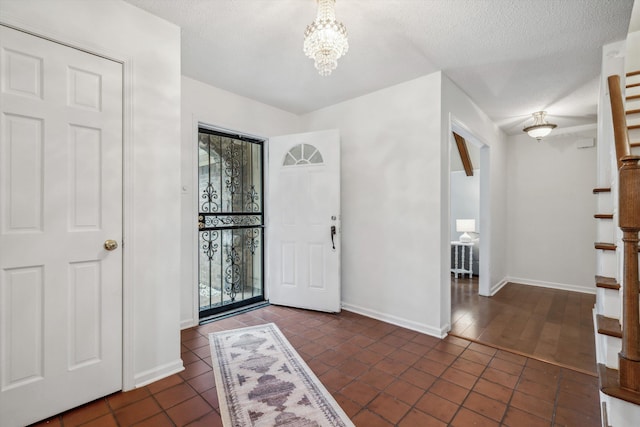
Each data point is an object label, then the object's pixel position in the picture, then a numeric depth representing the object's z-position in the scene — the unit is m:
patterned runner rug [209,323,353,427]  1.63
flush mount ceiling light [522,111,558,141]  3.83
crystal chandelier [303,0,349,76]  1.60
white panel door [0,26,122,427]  1.52
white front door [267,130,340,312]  3.33
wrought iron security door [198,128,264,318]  3.24
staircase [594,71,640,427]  1.16
